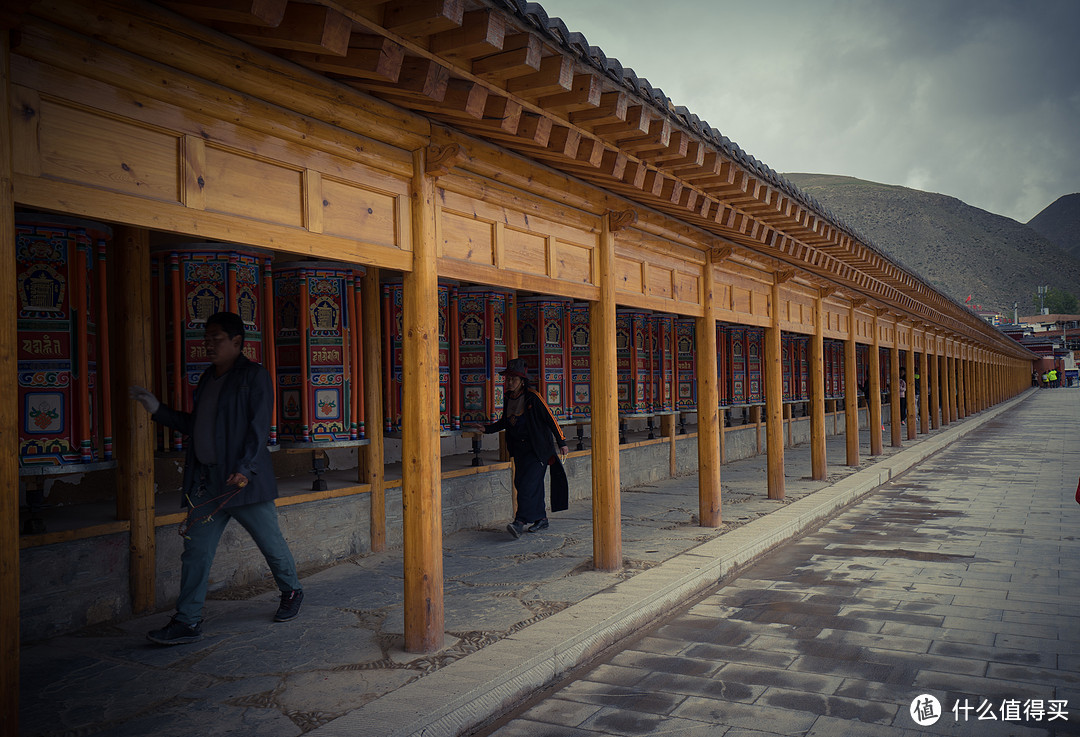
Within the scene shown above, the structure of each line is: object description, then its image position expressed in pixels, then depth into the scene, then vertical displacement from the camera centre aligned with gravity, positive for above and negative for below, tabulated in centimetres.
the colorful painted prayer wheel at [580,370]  948 +6
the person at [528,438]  800 -66
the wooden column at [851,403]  1368 -64
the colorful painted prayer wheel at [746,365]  1453 +11
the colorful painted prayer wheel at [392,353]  730 +26
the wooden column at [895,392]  1795 -62
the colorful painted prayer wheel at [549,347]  910 +35
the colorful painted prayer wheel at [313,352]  620 +25
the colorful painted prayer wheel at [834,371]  2003 -8
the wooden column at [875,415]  1569 -101
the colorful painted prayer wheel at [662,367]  1174 +9
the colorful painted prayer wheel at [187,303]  550 +61
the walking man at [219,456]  459 -45
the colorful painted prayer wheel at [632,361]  1112 +19
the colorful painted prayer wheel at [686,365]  1238 +12
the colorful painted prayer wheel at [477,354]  826 +26
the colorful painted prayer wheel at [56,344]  458 +28
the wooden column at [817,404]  1191 -56
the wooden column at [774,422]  998 -70
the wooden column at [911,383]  1980 -44
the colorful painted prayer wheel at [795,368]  1709 +3
